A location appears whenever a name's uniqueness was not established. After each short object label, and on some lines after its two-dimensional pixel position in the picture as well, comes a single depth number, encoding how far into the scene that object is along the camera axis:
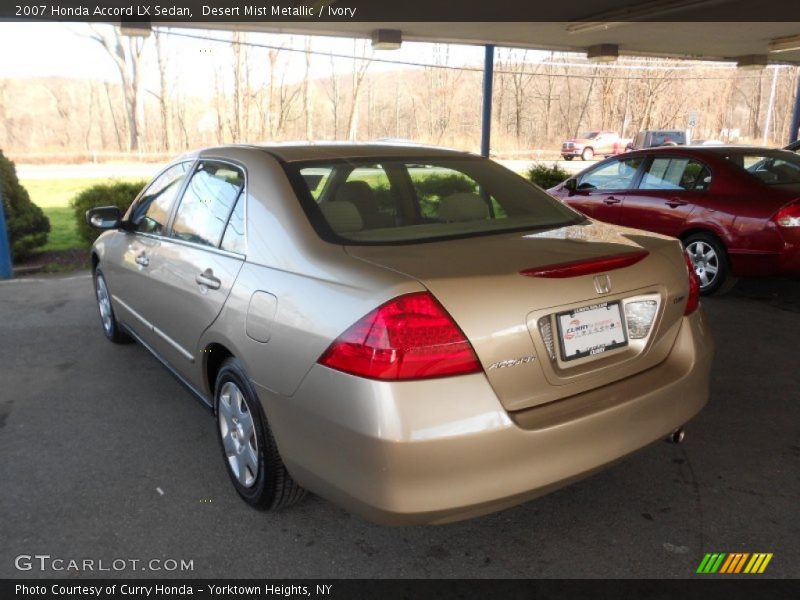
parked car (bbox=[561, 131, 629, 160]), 34.12
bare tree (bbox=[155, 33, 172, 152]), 32.56
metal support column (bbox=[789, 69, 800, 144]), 13.93
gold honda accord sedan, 1.96
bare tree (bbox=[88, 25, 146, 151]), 31.16
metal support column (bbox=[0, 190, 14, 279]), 7.46
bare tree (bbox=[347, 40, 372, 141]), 33.97
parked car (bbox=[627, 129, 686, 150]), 29.09
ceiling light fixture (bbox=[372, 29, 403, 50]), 9.64
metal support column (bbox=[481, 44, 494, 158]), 10.77
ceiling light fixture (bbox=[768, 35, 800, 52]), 10.83
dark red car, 5.86
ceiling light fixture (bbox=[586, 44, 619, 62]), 11.48
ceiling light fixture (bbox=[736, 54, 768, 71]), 12.90
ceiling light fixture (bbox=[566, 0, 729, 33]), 7.80
